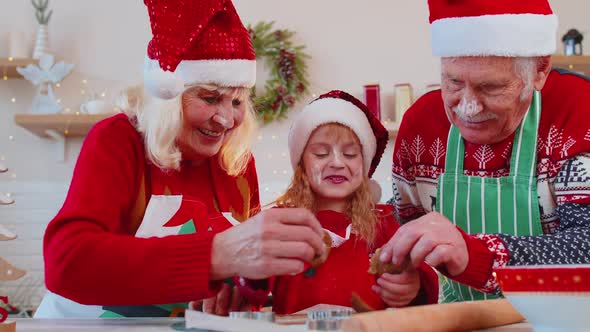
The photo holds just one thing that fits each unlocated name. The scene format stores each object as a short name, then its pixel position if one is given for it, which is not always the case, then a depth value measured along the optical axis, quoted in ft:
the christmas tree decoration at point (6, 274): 3.34
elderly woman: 4.05
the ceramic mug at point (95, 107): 13.39
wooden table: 3.55
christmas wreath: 13.80
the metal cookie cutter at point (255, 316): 3.45
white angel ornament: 13.32
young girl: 5.61
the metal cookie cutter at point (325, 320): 3.15
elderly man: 5.32
